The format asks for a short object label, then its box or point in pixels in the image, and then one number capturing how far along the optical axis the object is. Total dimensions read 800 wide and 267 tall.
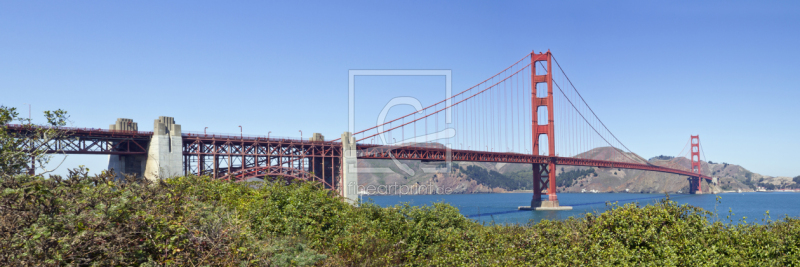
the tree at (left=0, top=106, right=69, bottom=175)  15.07
